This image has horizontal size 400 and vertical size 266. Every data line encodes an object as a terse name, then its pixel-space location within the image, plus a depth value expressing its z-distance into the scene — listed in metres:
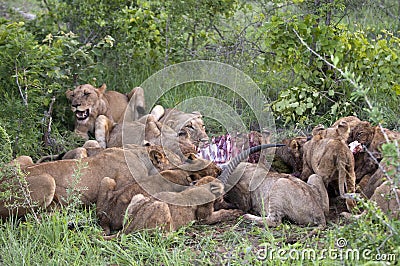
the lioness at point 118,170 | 7.01
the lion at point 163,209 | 6.30
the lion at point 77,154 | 8.05
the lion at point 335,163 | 6.71
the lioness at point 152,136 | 8.62
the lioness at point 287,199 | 6.47
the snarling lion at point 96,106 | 10.12
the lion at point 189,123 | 9.27
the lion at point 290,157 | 7.78
